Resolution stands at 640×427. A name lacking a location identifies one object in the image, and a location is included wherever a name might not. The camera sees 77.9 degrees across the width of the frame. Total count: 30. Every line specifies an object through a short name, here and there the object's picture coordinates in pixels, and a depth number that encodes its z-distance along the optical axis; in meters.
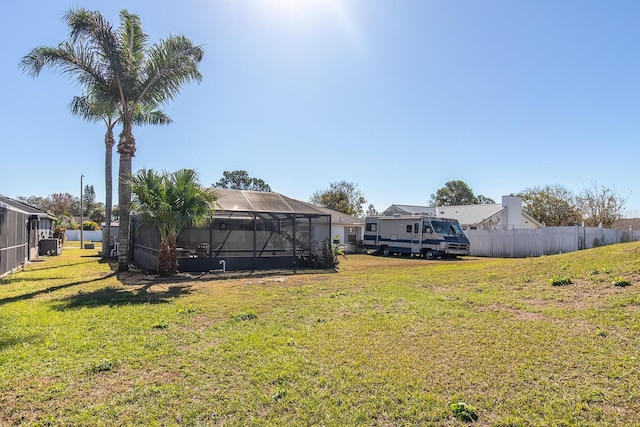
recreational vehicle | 21.77
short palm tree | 11.80
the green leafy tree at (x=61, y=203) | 66.84
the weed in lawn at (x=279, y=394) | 3.76
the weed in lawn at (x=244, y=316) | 6.81
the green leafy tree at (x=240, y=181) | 63.62
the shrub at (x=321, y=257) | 15.84
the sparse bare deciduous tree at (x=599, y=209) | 33.25
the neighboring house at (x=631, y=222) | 47.41
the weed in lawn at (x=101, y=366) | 4.41
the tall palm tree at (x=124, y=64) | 11.99
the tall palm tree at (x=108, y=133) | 19.78
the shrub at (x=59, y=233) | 27.73
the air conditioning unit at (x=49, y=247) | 21.56
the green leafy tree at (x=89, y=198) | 81.75
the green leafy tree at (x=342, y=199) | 45.91
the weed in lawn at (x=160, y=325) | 6.27
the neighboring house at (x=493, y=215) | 30.55
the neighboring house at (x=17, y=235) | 11.45
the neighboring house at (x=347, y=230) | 27.95
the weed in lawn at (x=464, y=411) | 3.34
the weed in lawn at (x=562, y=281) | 8.11
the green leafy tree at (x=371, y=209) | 62.92
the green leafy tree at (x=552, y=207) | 35.81
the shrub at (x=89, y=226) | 47.75
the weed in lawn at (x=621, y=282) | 6.99
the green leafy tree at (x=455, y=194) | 67.75
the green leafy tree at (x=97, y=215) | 64.25
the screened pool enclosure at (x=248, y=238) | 14.67
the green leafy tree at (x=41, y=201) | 66.39
